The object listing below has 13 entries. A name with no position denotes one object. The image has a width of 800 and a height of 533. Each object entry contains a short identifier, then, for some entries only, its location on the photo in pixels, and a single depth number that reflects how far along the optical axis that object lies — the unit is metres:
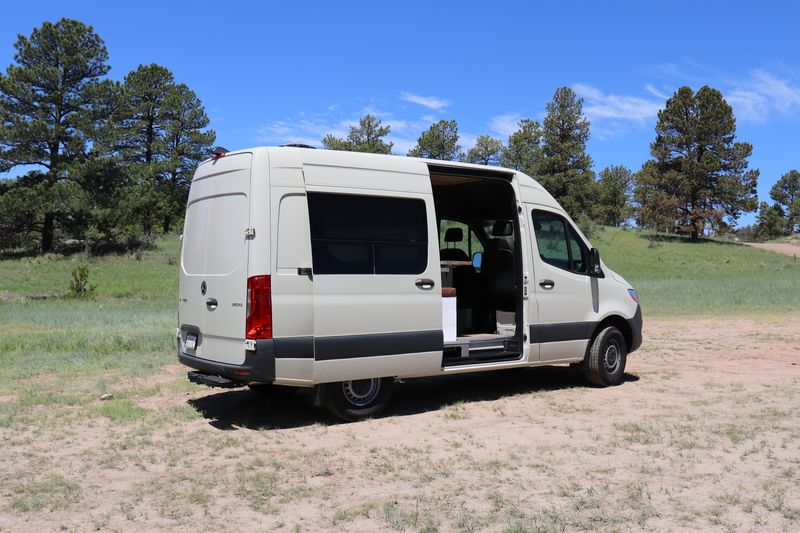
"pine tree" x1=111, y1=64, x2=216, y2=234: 50.09
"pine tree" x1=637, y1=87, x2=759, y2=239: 59.38
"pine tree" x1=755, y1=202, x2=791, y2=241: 87.69
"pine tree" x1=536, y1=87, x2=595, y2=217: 58.03
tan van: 6.50
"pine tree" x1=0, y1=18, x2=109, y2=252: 36.91
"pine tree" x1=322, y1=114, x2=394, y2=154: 59.97
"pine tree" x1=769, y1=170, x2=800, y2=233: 96.25
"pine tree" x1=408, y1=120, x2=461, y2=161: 59.56
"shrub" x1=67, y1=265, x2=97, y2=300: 25.30
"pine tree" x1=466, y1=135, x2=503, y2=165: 65.38
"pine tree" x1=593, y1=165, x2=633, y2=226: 79.68
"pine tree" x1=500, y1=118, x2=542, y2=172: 60.78
